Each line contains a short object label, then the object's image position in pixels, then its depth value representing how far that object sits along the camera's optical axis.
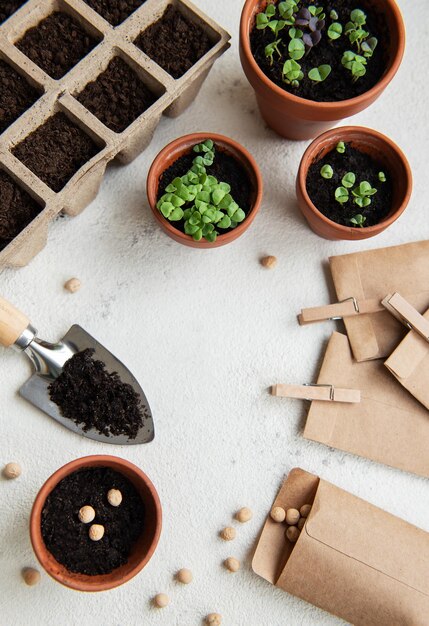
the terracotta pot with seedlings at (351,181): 1.23
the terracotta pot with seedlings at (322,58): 1.14
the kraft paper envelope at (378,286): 1.30
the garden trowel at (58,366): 1.22
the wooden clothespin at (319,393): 1.27
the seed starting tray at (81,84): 1.13
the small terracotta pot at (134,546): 1.10
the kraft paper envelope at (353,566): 1.22
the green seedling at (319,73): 1.14
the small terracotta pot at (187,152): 1.20
